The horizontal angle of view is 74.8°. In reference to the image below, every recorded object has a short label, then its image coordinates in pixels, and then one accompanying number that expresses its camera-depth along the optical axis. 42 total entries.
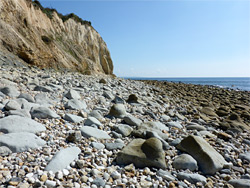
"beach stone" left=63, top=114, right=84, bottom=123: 3.70
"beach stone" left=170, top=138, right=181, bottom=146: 3.58
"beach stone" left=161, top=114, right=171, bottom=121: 5.49
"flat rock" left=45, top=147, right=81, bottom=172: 2.10
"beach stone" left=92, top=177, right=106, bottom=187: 2.03
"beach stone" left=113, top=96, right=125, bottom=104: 6.23
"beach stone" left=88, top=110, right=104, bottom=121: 4.29
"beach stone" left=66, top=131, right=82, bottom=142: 2.87
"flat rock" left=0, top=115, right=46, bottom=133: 2.65
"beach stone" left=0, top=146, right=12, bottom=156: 2.12
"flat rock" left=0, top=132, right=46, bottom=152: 2.26
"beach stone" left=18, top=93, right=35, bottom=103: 4.23
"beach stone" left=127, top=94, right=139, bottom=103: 6.88
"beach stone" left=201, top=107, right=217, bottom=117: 7.53
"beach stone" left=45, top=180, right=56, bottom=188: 1.82
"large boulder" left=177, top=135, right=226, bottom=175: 2.86
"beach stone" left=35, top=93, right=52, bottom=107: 4.34
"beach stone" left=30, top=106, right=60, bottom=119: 3.44
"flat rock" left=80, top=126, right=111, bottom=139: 3.20
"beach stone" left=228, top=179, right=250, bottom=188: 2.47
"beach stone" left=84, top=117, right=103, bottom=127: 3.73
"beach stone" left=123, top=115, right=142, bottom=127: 4.30
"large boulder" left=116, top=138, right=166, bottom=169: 2.60
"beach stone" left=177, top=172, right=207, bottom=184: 2.47
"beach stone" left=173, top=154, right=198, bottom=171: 2.77
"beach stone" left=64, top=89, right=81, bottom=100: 5.42
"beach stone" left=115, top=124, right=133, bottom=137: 3.65
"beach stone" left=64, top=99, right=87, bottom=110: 4.54
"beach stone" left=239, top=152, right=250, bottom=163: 3.47
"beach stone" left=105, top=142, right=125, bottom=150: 2.95
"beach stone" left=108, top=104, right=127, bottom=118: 4.68
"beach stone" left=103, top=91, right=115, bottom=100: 6.75
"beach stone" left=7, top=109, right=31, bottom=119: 3.19
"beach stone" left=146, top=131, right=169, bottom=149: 3.56
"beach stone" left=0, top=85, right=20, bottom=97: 4.33
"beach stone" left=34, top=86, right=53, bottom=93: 5.49
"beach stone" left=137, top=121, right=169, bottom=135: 3.91
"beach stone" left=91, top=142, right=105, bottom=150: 2.86
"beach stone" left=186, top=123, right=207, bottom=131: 4.91
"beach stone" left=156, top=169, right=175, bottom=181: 2.38
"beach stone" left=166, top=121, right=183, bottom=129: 4.88
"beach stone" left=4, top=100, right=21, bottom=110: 3.38
